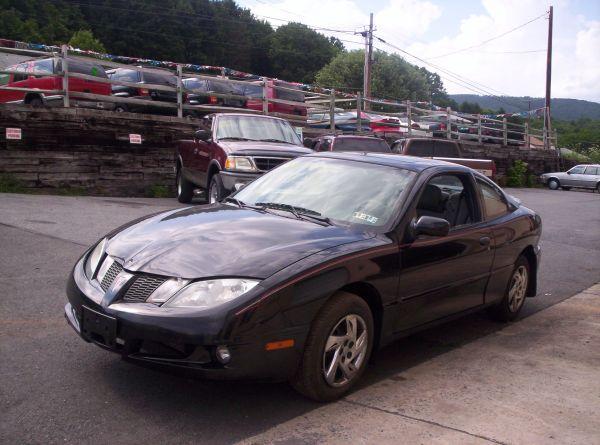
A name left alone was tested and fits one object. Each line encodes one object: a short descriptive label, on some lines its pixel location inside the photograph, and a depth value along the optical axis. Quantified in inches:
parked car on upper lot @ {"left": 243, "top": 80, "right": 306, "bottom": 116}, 873.5
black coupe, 135.9
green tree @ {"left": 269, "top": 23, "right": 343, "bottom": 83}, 3393.2
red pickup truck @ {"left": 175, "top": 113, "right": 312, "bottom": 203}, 417.1
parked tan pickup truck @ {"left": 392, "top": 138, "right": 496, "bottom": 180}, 667.4
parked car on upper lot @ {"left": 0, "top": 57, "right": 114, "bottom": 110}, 628.4
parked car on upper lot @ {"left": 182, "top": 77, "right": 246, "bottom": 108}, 800.3
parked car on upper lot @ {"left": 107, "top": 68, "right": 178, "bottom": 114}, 750.3
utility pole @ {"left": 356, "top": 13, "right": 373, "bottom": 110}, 1700.3
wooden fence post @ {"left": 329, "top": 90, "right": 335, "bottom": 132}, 825.5
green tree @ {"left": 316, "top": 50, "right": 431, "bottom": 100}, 2755.9
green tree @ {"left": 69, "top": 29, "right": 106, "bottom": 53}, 2107.3
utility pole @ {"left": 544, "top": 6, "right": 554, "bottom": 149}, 1625.2
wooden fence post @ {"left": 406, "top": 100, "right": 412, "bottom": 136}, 983.6
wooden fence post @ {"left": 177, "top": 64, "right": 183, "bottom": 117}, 653.9
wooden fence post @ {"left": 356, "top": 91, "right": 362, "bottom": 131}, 886.3
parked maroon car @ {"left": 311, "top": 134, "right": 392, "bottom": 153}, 609.9
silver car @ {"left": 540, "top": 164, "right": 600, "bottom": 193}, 1354.6
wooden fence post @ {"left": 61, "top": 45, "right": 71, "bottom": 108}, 567.2
